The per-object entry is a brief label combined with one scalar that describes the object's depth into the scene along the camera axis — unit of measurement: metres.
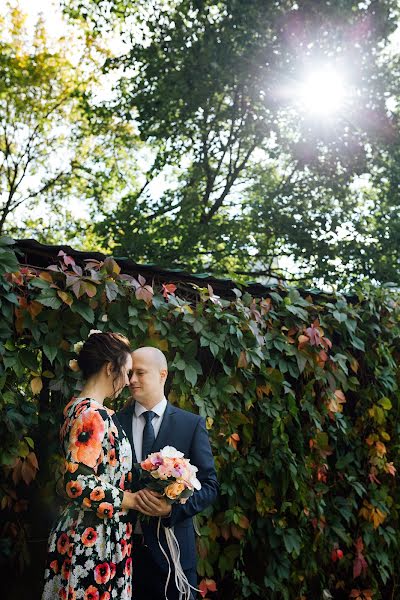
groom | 2.98
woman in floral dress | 2.60
